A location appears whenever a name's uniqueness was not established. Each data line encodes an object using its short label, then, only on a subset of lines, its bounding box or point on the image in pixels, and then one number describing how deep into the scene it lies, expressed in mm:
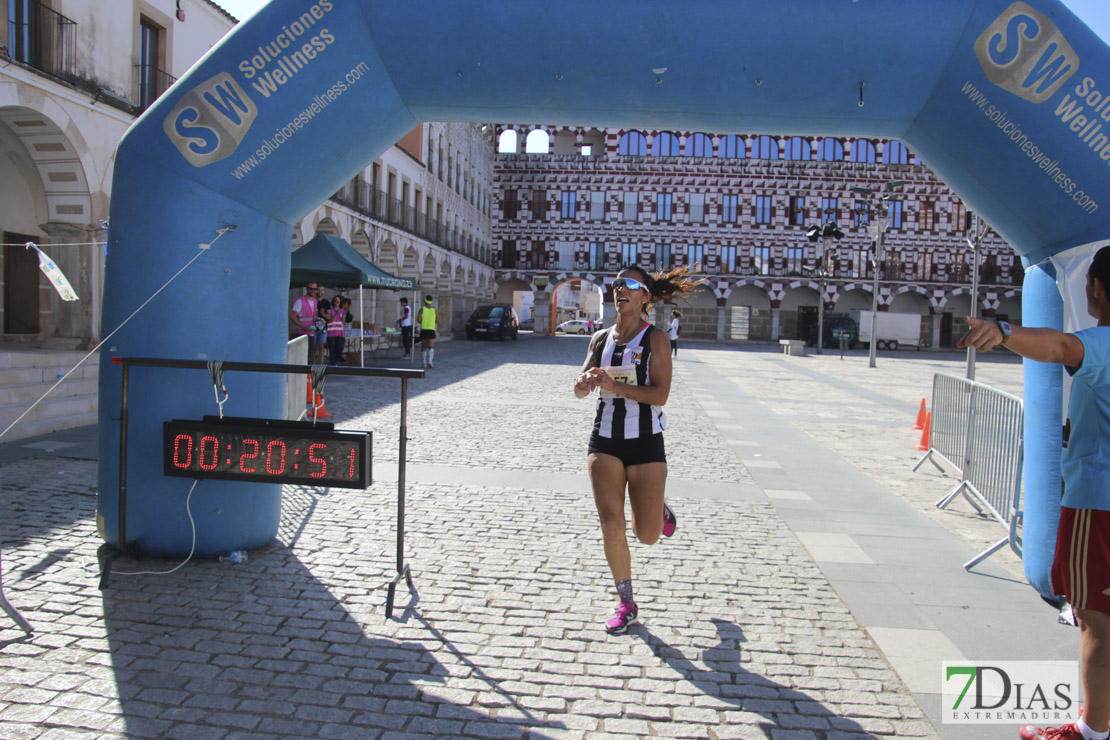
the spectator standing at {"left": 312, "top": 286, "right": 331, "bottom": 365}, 13617
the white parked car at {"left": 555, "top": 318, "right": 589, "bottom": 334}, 58466
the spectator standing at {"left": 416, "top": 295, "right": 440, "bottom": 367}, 19312
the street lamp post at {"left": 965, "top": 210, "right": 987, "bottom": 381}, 9539
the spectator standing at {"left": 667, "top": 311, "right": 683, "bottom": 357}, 24412
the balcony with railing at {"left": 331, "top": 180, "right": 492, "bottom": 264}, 27125
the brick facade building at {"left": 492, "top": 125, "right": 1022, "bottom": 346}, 52812
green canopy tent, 15023
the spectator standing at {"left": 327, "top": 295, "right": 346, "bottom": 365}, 15500
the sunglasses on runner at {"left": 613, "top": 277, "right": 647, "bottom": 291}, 4007
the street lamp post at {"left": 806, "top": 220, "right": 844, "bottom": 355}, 22953
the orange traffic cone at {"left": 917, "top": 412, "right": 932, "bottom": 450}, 9781
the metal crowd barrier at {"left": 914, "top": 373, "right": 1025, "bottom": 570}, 5504
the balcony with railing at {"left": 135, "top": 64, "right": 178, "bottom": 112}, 14866
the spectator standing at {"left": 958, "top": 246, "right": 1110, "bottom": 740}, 2654
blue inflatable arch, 4043
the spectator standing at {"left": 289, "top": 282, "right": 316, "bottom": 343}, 13055
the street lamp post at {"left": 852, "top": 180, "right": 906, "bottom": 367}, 27761
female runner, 3887
